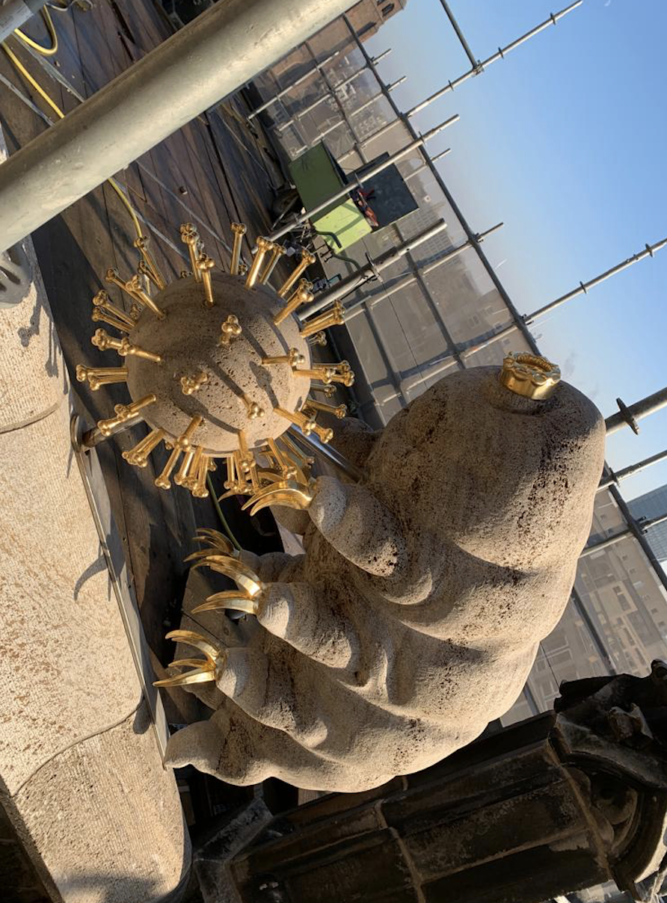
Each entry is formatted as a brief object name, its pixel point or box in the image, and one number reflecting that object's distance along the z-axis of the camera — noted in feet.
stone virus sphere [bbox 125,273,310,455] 6.06
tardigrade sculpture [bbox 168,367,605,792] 6.27
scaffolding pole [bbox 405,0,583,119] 22.90
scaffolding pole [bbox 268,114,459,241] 20.57
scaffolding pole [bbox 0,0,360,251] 3.02
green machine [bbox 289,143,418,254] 20.77
